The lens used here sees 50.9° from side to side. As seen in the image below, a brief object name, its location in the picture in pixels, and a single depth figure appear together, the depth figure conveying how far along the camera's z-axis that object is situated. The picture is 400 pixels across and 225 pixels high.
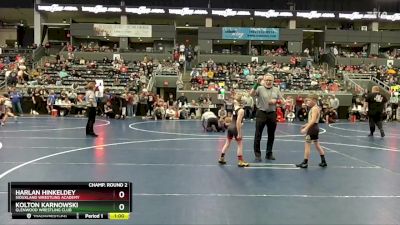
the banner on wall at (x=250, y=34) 40.41
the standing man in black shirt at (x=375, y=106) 14.09
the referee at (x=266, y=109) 9.16
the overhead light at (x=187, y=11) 40.16
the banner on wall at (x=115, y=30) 39.72
